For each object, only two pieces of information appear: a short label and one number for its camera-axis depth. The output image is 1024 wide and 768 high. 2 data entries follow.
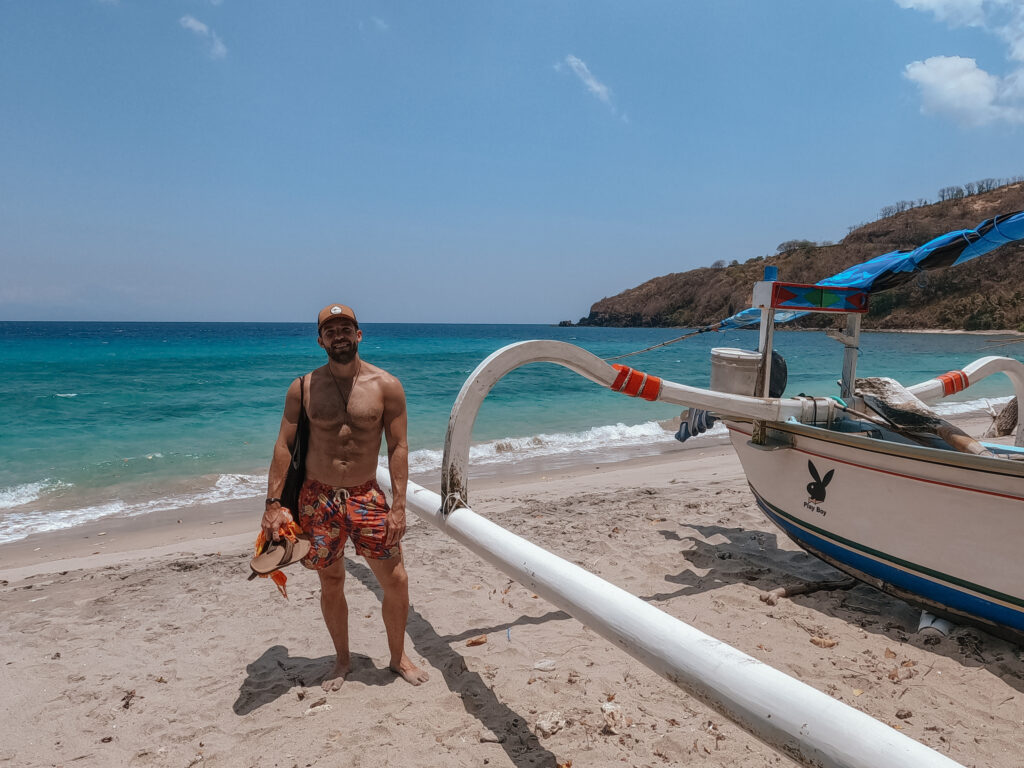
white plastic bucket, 4.07
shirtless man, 2.76
